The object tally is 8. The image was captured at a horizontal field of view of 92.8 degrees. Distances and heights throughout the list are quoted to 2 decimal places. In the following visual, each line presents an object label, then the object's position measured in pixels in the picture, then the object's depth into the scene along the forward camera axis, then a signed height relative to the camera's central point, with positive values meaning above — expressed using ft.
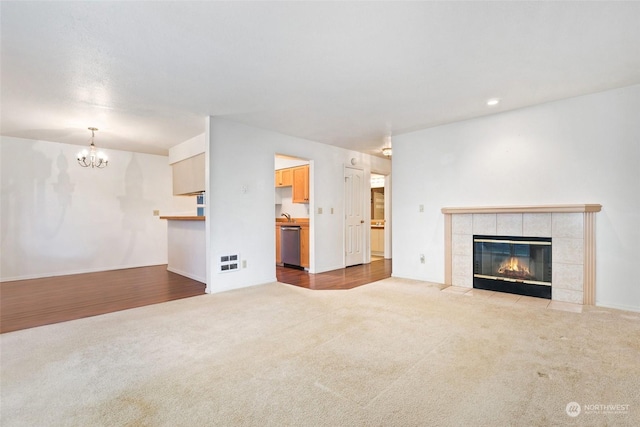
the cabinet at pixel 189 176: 17.32 +2.24
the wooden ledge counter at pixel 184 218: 15.39 -0.30
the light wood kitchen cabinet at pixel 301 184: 19.58 +1.83
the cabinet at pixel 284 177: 21.11 +2.48
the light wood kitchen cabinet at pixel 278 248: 21.70 -2.64
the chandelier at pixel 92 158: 16.93 +3.24
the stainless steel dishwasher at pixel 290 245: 19.97 -2.22
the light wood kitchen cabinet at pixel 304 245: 19.22 -2.14
